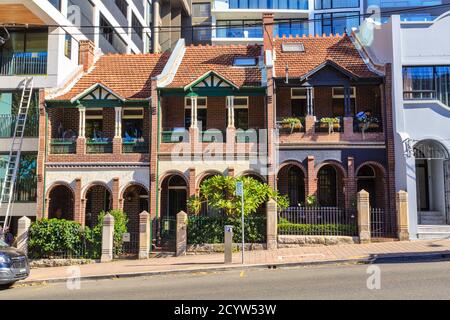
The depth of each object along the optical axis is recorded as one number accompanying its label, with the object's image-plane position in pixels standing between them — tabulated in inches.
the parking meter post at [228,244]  634.2
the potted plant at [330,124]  866.8
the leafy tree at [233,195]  761.6
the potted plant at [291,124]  871.4
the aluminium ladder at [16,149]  905.5
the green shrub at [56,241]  775.7
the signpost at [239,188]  646.4
